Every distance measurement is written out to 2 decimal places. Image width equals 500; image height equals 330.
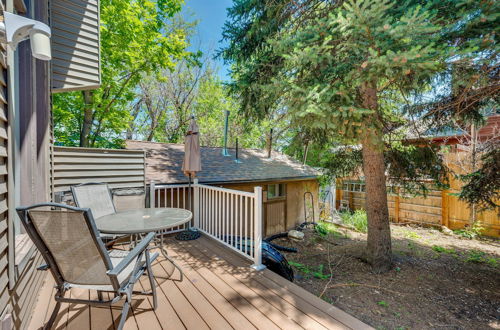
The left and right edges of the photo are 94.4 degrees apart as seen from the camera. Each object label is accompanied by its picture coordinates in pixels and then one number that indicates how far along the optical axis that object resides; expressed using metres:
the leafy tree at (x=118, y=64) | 6.80
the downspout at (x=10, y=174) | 1.66
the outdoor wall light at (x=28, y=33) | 1.36
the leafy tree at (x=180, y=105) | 13.15
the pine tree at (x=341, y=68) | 2.92
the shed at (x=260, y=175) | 6.65
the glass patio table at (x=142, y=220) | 2.50
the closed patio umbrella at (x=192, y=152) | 5.02
